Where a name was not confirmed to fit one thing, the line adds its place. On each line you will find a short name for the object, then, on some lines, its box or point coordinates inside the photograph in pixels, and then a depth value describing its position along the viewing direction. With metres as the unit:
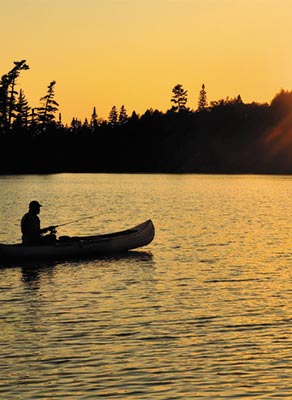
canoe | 38.91
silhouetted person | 37.59
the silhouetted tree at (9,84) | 192.00
